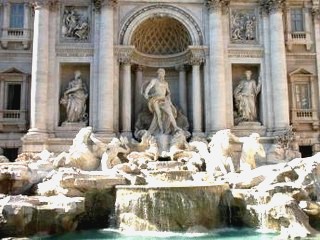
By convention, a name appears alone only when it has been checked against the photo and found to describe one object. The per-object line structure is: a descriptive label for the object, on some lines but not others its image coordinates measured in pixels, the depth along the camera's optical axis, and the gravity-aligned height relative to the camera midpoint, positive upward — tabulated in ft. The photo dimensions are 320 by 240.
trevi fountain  46.37 -3.02
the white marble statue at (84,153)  62.18 +1.79
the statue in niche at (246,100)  77.87 +11.46
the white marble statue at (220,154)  61.77 +1.39
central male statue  74.08 +10.04
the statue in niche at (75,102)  75.05 +11.09
